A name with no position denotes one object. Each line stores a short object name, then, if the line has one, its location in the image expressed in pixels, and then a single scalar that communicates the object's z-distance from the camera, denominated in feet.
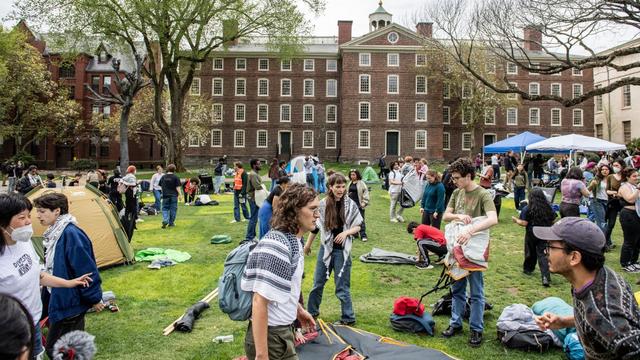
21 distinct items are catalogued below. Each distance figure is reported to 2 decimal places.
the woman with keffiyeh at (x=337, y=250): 18.55
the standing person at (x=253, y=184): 37.73
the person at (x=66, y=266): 12.53
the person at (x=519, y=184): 48.67
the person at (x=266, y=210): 21.94
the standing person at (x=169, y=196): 42.42
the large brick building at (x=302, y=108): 170.40
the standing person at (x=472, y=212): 16.46
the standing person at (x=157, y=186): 51.96
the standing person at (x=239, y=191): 42.98
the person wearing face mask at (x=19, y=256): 10.02
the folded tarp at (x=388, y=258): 29.10
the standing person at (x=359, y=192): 36.29
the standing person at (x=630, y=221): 25.46
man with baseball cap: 7.29
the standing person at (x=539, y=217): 23.81
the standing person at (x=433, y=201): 32.68
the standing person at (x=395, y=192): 44.32
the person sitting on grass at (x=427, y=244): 28.19
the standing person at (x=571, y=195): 26.18
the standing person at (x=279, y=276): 8.48
